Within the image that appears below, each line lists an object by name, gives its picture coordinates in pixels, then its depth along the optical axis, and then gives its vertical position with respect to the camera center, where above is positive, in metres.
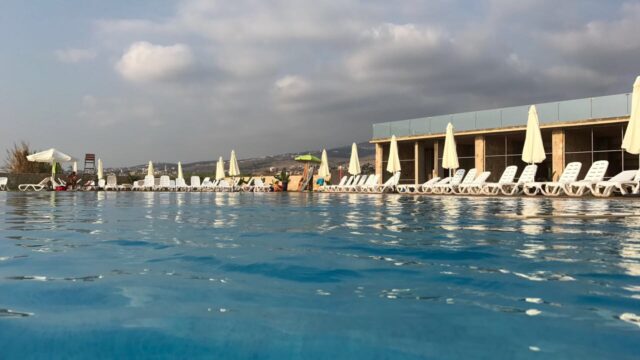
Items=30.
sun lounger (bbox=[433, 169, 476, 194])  18.45 -0.10
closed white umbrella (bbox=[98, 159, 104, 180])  31.34 +1.02
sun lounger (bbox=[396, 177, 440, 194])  20.31 -0.28
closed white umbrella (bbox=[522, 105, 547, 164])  16.36 +1.36
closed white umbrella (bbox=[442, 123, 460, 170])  20.02 +1.25
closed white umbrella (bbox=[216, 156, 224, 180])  30.43 +0.92
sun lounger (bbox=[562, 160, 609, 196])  13.61 -0.02
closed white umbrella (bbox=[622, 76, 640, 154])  11.88 +1.33
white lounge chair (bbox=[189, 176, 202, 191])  30.24 +0.07
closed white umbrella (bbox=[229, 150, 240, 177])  29.67 +1.09
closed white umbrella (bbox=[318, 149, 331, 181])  26.88 +0.82
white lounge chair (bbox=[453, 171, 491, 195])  17.41 -0.17
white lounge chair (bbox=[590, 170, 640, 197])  12.60 -0.11
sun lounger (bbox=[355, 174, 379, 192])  22.70 -0.03
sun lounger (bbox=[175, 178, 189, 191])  30.23 -0.06
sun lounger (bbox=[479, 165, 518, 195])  16.31 -0.10
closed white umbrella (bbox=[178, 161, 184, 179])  31.93 +0.85
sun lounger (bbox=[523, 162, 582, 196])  14.30 -0.07
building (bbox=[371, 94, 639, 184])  19.23 +2.30
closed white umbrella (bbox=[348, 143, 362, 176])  25.47 +1.15
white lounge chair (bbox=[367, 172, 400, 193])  22.08 -0.23
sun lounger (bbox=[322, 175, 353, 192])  24.81 -0.23
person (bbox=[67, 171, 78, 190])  27.97 +0.26
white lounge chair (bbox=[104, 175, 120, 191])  29.48 +0.06
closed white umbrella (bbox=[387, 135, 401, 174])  22.47 +1.01
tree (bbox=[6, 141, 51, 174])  32.66 +1.62
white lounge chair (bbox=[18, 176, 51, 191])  27.19 -0.02
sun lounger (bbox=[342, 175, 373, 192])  23.48 -0.18
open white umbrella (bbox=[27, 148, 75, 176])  26.62 +1.66
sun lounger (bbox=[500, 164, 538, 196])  15.77 -0.10
